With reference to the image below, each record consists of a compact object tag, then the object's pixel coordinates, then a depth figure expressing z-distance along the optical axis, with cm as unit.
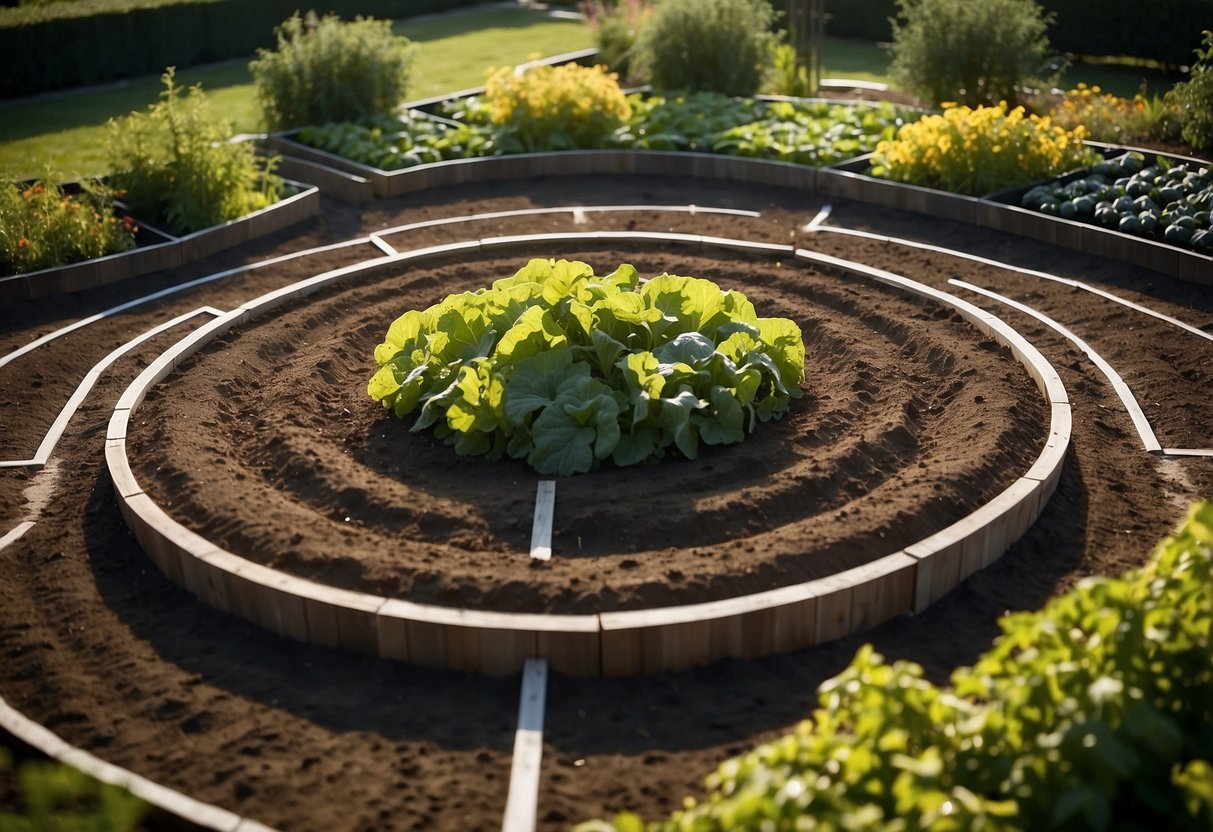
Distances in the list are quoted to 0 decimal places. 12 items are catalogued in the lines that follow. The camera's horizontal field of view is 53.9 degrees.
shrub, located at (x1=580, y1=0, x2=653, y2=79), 1719
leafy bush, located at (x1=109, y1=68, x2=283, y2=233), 1108
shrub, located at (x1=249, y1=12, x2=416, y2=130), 1394
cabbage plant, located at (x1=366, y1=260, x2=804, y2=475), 682
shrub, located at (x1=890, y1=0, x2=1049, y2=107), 1372
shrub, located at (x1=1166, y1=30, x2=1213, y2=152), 1230
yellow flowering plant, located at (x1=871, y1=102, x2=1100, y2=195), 1161
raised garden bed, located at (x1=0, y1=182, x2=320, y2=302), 988
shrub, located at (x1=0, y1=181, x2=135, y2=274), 996
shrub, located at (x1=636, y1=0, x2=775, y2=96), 1499
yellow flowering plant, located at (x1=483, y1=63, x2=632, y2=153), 1349
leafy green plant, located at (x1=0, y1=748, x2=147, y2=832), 295
